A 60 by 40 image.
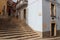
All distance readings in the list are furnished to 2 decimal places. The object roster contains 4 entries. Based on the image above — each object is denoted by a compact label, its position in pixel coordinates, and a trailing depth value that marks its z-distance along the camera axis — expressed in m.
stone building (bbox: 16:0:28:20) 6.78
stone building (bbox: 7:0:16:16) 11.46
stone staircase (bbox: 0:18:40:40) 4.84
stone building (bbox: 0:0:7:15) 10.72
